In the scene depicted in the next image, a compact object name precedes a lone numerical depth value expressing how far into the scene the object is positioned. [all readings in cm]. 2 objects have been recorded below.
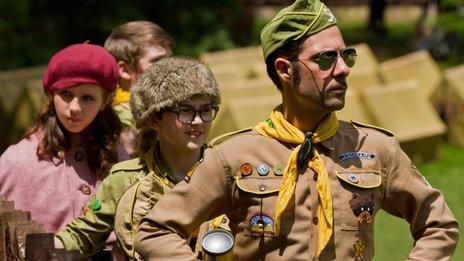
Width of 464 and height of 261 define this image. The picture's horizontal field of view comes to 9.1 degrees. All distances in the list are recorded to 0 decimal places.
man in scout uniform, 913
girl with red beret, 1267
